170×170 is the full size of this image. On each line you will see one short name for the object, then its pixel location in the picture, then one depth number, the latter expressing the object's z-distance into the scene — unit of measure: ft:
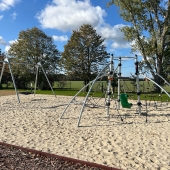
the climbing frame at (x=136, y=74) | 27.32
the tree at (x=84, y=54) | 86.53
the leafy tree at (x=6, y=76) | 105.79
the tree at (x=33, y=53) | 97.16
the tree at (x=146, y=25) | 71.77
